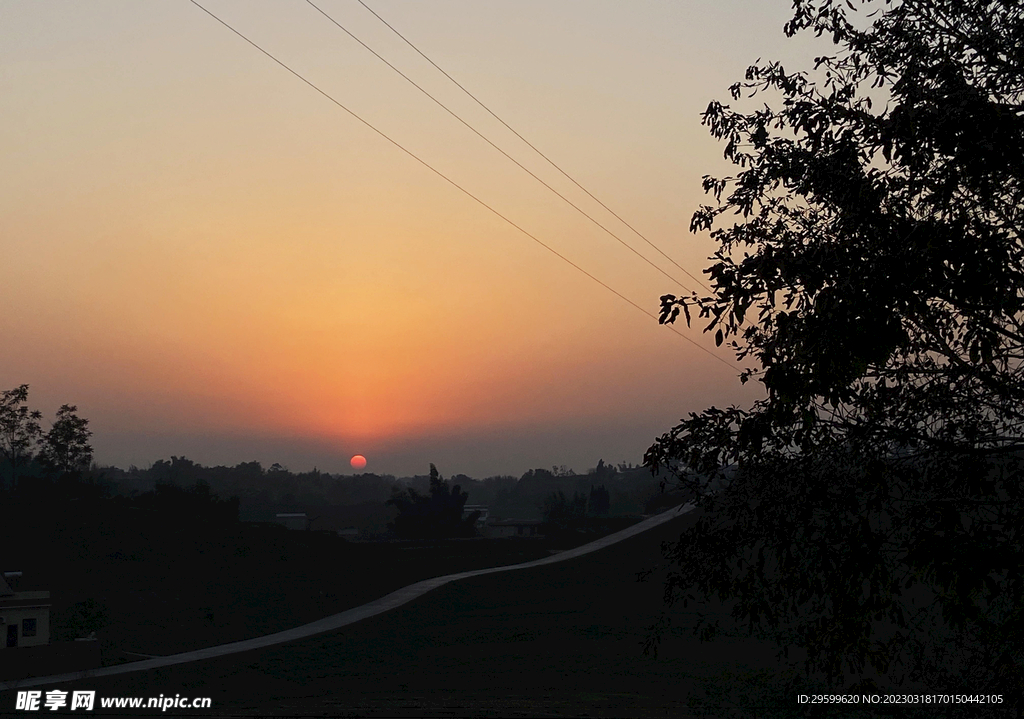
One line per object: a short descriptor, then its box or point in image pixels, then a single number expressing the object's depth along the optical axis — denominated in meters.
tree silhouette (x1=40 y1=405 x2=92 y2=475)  102.62
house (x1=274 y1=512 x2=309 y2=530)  120.25
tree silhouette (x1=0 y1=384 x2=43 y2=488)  100.75
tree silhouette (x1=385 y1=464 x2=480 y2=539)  107.38
